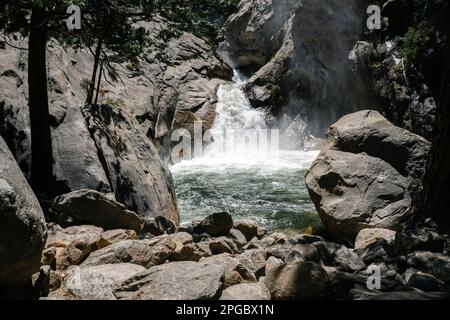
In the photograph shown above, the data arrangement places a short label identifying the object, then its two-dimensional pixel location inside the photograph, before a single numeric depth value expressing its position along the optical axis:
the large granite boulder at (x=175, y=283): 3.98
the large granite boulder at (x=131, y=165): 9.10
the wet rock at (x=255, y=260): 5.37
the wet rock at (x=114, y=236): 6.04
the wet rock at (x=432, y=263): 4.86
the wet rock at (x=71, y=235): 5.77
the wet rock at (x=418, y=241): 5.69
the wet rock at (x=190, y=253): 5.84
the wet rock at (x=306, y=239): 7.32
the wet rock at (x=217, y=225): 8.12
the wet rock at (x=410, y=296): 3.65
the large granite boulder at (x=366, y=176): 7.61
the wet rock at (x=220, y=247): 6.72
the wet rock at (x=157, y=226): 7.99
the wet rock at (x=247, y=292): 4.17
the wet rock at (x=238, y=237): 7.89
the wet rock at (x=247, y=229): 8.65
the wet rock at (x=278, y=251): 5.96
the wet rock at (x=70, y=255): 5.20
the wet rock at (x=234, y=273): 4.62
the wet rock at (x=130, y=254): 5.12
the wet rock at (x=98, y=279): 4.23
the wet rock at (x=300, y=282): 4.24
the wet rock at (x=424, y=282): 4.48
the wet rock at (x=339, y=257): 5.66
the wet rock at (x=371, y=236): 6.80
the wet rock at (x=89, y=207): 7.30
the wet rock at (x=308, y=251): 5.74
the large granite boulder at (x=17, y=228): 3.52
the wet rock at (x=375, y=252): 5.78
